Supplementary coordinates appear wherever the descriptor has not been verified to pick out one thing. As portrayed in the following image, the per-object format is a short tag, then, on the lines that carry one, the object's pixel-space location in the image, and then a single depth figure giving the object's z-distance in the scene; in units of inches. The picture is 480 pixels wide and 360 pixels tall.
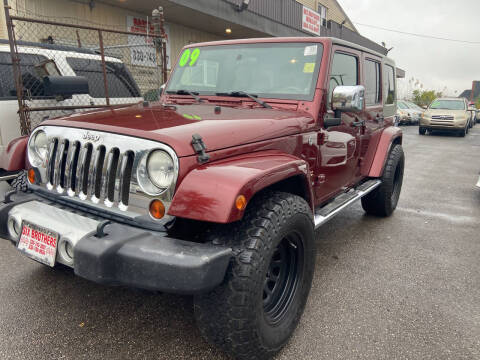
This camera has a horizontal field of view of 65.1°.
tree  1590.8
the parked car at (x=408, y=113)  773.9
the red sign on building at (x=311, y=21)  573.0
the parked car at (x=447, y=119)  601.0
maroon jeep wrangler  65.2
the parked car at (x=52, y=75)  182.5
